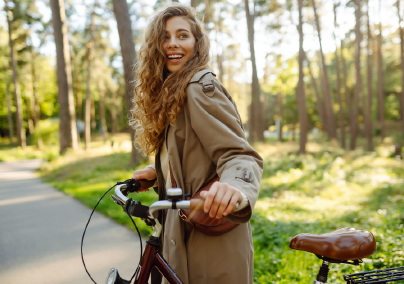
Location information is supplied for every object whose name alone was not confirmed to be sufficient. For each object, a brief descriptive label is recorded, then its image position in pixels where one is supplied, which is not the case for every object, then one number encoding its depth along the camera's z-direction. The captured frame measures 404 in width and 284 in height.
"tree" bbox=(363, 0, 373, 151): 19.58
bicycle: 1.44
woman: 1.33
